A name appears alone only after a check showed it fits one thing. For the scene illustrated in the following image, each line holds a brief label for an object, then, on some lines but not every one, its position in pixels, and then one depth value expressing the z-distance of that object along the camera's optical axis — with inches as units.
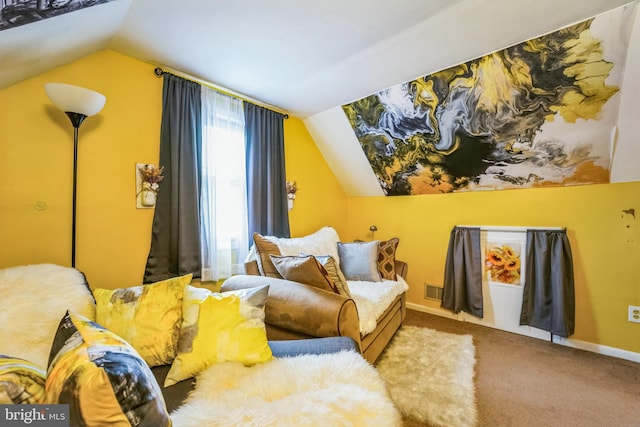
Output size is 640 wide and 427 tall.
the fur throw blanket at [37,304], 39.0
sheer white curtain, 85.0
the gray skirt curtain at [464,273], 110.0
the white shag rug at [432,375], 59.3
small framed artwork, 102.6
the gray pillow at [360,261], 101.4
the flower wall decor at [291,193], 115.9
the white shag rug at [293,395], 31.8
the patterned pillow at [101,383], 21.9
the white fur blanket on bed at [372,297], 68.0
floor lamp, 52.0
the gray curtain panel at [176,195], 76.5
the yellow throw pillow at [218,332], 44.6
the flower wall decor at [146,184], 73.5
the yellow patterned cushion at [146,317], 45.4
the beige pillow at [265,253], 78.5
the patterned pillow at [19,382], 21.4
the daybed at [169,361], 23.5
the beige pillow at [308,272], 65.1
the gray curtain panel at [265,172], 98.9
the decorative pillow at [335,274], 70.4
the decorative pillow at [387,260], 103.1
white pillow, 91.4
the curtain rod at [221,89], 76.8
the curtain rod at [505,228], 95.2
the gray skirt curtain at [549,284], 91.0
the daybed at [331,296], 56.1
